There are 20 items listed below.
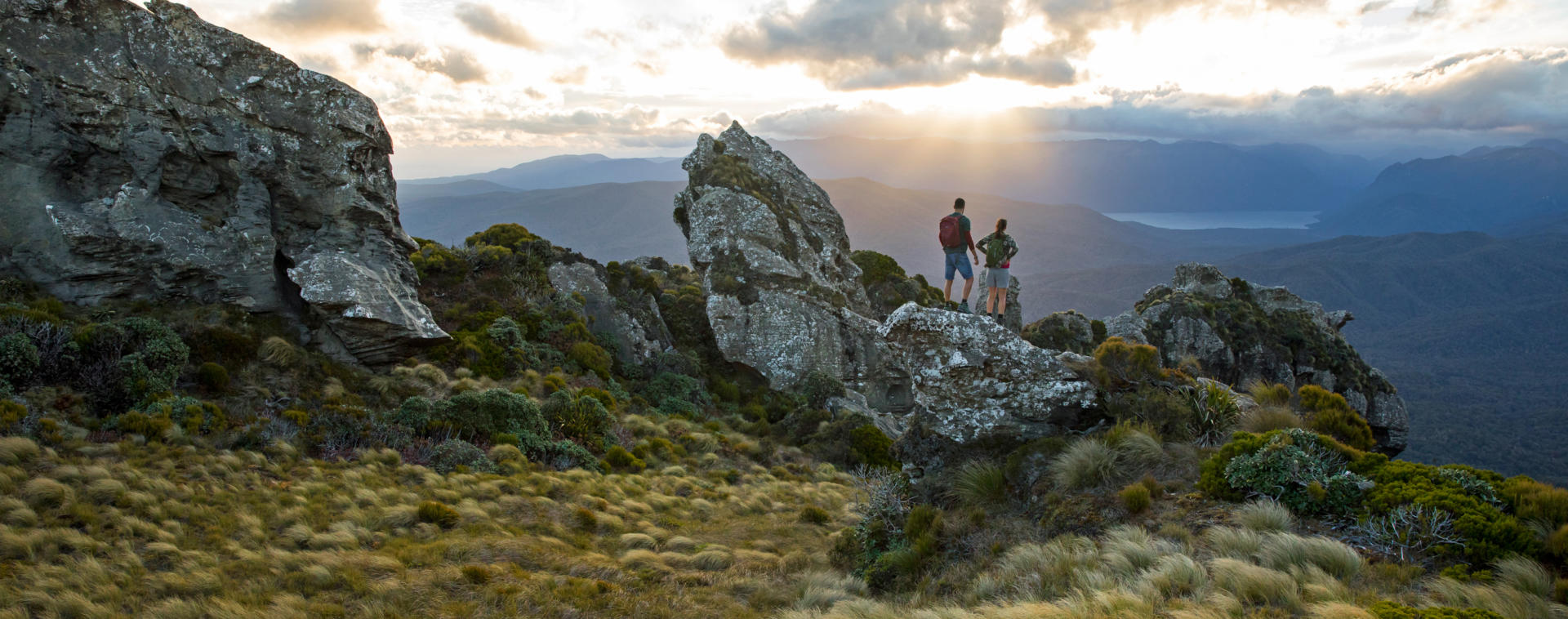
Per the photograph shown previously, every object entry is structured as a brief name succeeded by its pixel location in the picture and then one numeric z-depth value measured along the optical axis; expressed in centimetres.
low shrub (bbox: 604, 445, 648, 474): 1644
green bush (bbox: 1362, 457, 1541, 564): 607
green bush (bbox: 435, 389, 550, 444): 1541
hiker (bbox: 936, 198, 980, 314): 1426
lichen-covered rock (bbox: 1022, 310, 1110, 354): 3550
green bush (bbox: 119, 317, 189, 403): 1272
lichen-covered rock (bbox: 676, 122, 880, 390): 2731
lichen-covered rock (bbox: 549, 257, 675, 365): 2620
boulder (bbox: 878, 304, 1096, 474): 1088
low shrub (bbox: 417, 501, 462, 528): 1084
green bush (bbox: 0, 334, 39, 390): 1168
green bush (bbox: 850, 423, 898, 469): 2058
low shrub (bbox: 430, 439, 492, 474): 1359
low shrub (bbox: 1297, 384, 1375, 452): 948
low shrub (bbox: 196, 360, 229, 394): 1392
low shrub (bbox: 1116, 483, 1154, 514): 831
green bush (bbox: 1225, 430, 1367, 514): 745
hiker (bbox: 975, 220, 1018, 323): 1391
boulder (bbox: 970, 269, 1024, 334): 3513
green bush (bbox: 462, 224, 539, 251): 2760
